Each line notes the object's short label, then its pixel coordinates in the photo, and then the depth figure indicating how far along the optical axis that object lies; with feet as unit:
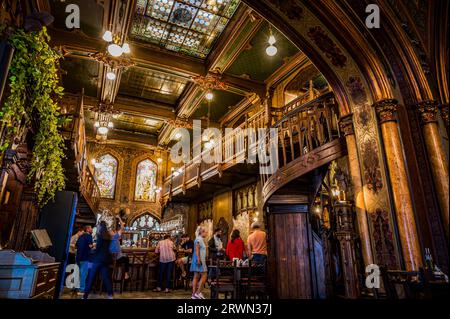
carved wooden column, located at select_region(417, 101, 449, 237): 14.83
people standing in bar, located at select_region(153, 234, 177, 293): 29.09
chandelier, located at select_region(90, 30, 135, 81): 31.40
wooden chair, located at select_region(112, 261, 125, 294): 28.53
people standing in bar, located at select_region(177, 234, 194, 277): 32.53
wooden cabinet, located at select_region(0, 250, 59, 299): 11.03
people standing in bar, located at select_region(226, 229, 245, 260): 27.17
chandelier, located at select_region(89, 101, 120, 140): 42.50
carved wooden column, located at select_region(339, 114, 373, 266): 15.89
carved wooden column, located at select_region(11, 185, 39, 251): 21.07
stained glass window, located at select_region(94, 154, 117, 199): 58.08
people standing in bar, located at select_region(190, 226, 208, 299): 20.75
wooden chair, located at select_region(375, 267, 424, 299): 11.27
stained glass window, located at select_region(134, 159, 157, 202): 60.69
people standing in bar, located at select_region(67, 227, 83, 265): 30.52
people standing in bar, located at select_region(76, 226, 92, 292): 24.54
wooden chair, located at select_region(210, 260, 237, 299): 21.29
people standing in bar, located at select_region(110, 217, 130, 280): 19.44
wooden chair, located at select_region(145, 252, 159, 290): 30.91
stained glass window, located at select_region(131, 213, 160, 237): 58.44
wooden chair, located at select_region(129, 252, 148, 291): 30.63
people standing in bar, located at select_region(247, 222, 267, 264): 24.71
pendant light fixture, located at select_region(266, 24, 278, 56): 24.94
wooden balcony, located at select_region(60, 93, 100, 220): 24.45
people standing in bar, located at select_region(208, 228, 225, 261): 28.50
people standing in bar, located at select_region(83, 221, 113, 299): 18.22
